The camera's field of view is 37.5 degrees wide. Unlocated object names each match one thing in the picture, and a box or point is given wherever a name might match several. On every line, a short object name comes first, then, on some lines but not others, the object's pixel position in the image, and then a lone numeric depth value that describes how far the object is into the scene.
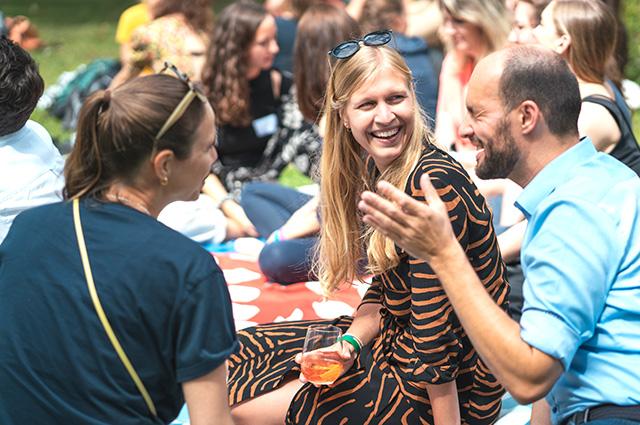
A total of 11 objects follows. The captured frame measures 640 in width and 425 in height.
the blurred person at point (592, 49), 4.21
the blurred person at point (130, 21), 8.62
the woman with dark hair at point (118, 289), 2.14
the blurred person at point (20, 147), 3.22
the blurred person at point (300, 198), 4.71
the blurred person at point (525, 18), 5.05
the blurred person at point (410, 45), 6.86
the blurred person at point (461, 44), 5.70
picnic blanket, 4.43
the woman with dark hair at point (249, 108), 6.38
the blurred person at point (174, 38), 7.01
